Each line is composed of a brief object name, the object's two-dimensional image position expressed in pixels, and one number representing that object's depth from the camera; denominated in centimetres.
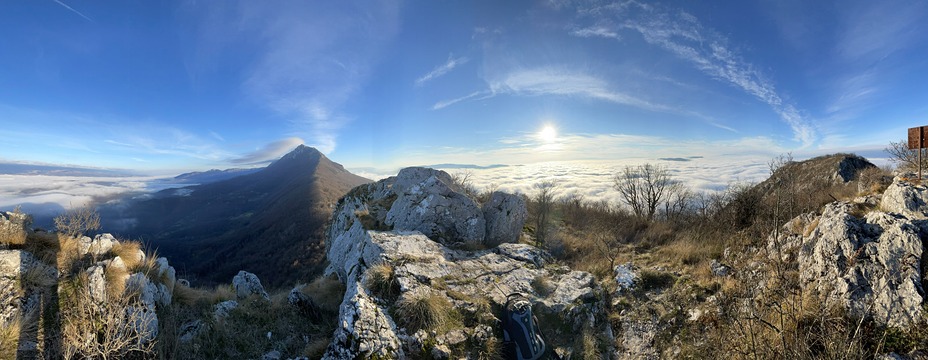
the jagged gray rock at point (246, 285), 1149
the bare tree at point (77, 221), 797
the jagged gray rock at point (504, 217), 1253
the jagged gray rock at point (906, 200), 612
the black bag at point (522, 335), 606
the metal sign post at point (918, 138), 860
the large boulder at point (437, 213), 1171
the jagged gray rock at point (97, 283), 662
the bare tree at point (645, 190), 3266
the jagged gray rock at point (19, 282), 577
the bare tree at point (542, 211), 1511
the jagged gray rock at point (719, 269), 776
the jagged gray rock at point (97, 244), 777
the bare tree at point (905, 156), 1573
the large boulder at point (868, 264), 479
